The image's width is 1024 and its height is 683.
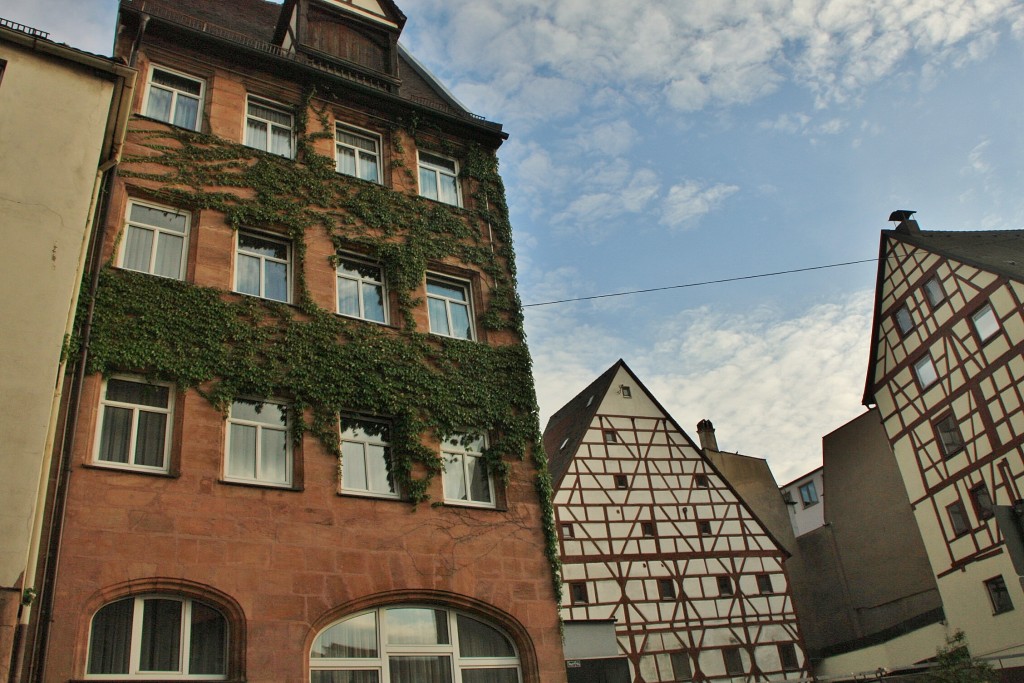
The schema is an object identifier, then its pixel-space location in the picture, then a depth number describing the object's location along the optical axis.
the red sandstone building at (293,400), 10.33
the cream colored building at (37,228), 9.02
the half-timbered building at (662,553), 26.20
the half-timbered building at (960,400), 24.70
